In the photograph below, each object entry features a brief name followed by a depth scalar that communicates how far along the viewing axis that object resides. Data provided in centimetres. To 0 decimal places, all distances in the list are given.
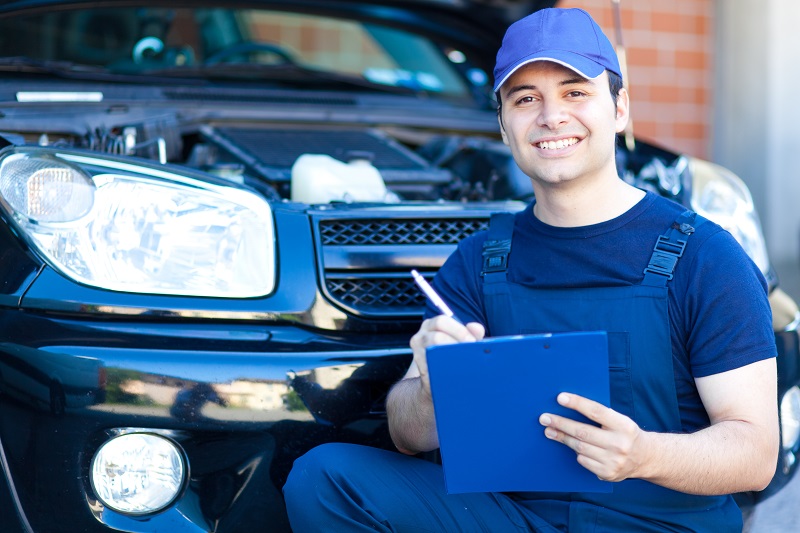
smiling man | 192
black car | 203
